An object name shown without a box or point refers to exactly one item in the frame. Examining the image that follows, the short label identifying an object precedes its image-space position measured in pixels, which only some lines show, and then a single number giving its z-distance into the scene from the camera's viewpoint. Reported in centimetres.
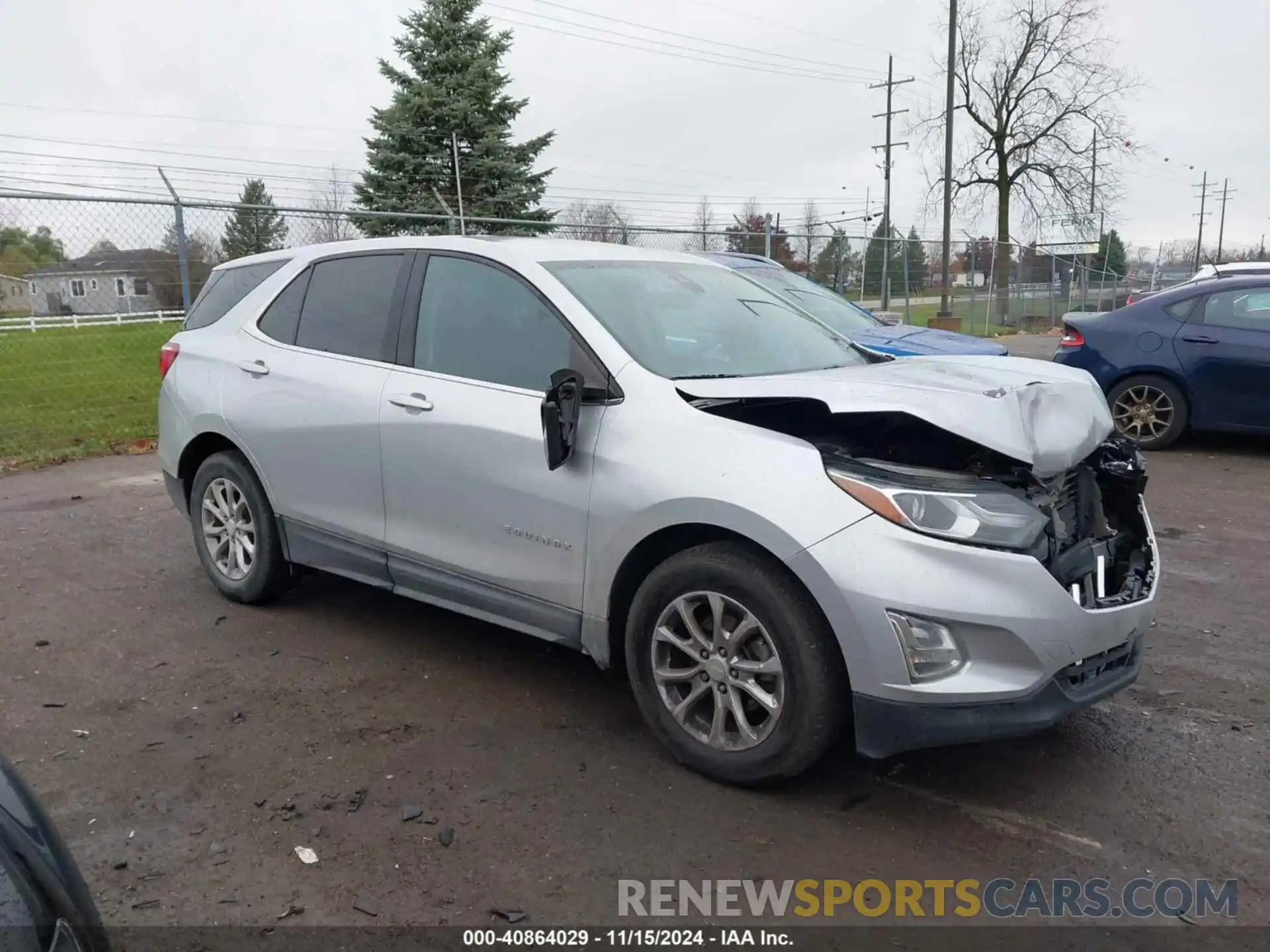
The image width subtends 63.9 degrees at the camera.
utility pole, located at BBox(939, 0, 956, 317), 2659
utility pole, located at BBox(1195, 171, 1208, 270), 7082
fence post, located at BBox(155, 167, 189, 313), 980
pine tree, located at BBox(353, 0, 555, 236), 2553
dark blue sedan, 846
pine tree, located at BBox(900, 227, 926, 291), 2300
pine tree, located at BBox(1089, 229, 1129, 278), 4938
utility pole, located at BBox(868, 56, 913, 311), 4256
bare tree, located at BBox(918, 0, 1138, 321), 3969
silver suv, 289
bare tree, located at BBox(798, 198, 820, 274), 1756
